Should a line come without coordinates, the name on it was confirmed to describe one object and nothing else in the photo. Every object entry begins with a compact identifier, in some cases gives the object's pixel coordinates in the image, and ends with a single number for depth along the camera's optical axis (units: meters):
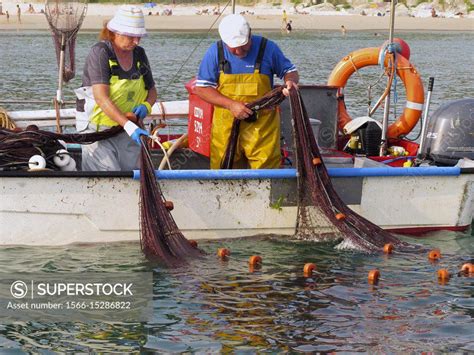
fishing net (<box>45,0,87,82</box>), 21.24
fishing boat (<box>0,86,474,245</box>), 15.95
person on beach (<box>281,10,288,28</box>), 122.36
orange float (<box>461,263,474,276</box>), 16.06
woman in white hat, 15.55
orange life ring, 20.77
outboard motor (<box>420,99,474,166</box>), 18.34
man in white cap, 15.98
